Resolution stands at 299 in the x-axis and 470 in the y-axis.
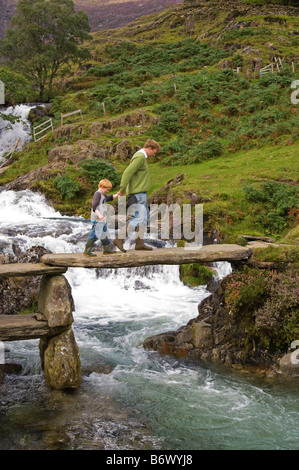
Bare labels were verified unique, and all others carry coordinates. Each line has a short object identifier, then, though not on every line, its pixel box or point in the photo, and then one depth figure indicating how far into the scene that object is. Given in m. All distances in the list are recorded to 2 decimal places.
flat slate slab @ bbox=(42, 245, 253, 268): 11.00
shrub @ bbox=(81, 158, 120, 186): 29.23
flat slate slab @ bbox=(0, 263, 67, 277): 10.89
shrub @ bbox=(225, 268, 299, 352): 11.32
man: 10.62
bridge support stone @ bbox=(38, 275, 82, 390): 11.06
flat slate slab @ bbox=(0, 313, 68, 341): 10.96
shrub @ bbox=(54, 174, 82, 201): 28.42
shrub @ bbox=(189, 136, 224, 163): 29.14
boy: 10.88
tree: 57.19
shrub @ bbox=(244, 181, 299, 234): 19.34
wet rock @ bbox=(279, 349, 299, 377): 11.12
